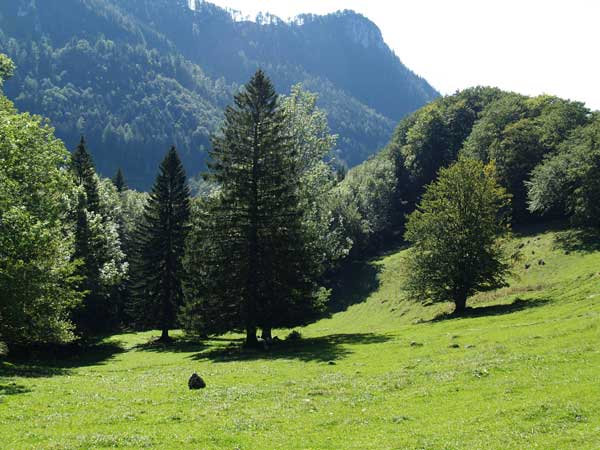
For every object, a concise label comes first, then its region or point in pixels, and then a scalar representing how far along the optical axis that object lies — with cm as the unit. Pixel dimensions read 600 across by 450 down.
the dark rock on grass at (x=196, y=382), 2261
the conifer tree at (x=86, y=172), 6656
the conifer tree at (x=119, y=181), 13073
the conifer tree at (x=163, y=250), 5778
